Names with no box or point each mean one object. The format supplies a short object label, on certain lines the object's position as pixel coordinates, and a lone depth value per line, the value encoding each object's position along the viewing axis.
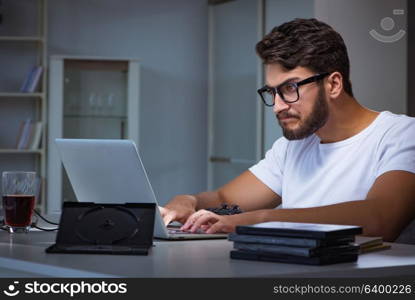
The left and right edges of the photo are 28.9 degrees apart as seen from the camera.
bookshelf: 6.87
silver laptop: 2.01
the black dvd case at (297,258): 1.55
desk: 1.45
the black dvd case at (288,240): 1.56
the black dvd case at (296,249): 1.55
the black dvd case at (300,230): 1.57
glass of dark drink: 2.23
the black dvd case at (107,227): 1.79
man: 2.26
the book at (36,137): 6.63
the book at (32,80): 6.61
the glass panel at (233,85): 6.57
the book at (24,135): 6.65
